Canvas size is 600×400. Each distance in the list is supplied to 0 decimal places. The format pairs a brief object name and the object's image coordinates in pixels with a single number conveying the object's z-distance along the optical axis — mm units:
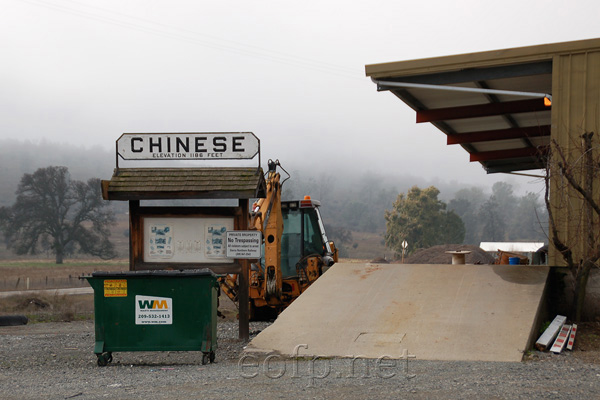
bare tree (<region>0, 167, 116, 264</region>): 86688
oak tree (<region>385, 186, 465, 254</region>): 90500
